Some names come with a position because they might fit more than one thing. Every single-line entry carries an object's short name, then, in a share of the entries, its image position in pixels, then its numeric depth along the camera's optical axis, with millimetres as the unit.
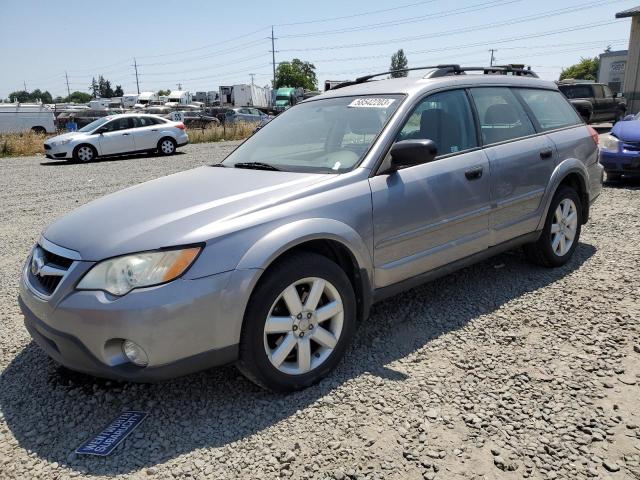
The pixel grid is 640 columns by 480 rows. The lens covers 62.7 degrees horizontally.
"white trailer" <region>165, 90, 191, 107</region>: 62719
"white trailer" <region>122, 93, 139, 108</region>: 65588
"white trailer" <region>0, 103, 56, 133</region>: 25250
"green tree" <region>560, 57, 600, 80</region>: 73938
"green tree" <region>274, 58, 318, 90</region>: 91312
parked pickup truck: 19156
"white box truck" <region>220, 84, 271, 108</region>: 50000
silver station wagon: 2504
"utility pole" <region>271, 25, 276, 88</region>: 86731
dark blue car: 8414
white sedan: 15734
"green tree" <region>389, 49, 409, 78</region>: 130750
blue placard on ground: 2473
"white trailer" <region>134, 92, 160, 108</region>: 63469
